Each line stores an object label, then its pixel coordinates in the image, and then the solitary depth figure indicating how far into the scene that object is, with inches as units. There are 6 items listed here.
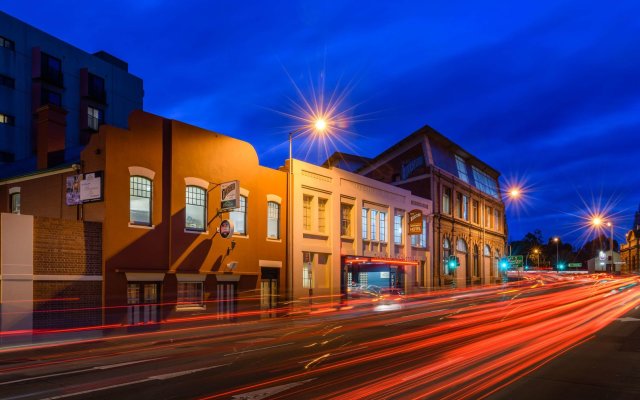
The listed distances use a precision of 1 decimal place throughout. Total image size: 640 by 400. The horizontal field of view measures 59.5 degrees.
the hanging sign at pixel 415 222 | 1582.2
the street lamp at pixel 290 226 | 1152.2
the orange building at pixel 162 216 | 842.8
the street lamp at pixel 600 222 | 2013.3
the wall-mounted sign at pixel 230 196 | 967.0
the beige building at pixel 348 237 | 1211.2
